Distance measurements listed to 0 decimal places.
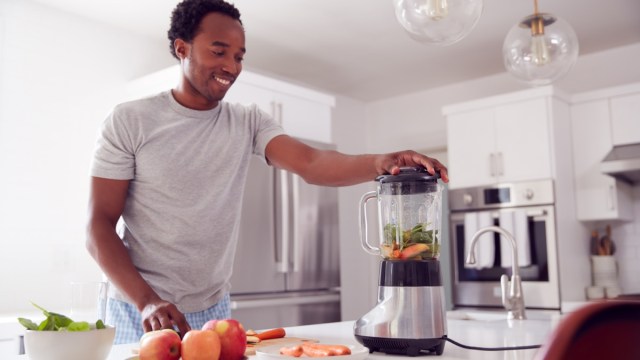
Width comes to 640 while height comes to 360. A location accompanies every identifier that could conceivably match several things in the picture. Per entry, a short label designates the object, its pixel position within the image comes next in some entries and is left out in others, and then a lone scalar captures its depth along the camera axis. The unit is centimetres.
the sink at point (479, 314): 317
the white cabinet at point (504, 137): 366
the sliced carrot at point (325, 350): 102
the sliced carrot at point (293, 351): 103
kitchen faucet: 228
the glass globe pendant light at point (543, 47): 209
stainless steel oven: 357
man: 158
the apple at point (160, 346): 98
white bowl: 98
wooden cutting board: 117
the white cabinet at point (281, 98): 328
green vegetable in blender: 125
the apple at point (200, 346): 99
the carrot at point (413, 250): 124
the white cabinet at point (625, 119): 358
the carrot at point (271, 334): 133
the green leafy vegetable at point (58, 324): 101
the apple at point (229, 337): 104
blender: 117
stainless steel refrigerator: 314
